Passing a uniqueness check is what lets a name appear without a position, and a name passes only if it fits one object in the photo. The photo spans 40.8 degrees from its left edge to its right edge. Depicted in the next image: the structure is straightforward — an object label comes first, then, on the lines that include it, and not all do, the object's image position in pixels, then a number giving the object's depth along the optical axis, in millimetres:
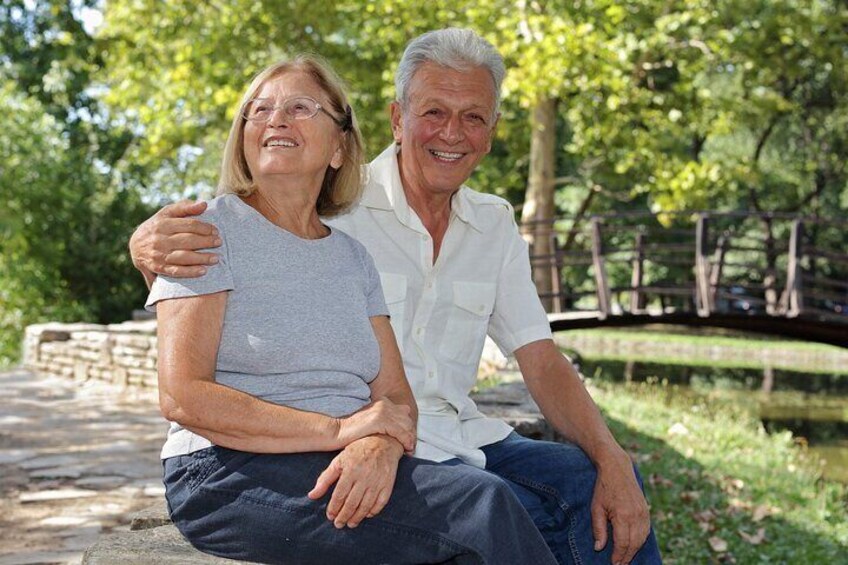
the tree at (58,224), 16969
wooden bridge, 12875
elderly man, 2822
